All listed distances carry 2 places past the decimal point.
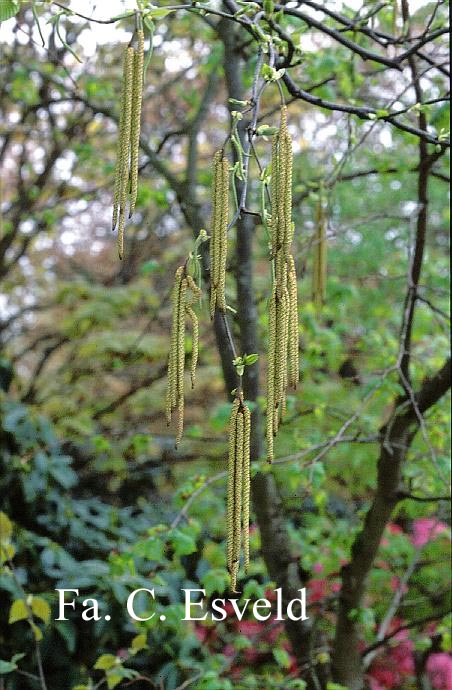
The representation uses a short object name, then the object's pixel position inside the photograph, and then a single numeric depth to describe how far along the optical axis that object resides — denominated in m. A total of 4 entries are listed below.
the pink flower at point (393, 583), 3.39
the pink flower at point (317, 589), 3.08
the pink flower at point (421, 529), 3.43
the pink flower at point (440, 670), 3.29
